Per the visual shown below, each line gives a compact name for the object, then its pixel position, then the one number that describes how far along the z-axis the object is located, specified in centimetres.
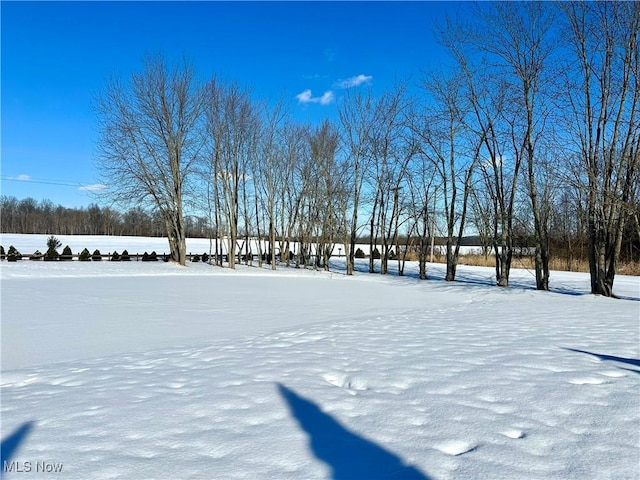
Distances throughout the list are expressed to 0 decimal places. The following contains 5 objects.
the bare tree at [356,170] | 2378
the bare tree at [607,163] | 1217
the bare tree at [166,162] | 2586
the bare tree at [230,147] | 2647
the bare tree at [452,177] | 1905
